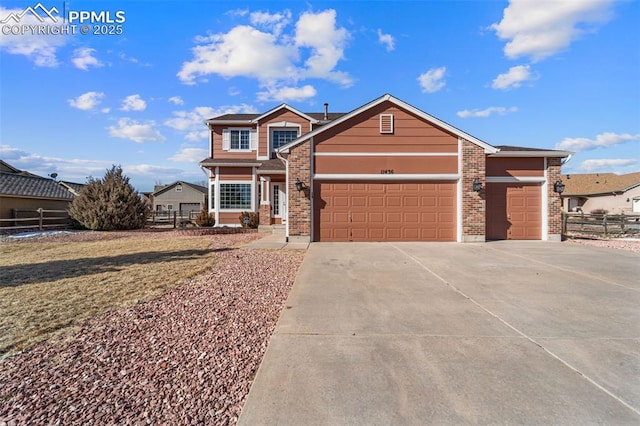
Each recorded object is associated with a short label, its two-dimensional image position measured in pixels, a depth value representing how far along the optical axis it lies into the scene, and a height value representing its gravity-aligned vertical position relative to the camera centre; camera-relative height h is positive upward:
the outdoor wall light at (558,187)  11.82 +0.99
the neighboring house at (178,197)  45.97 +2.19
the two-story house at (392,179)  11.41 +1.24
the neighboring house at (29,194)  18.57 +1.12
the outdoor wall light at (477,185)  11.21 +0.99
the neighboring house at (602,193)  32.03 +2.22
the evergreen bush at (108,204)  16.64 +0.40
